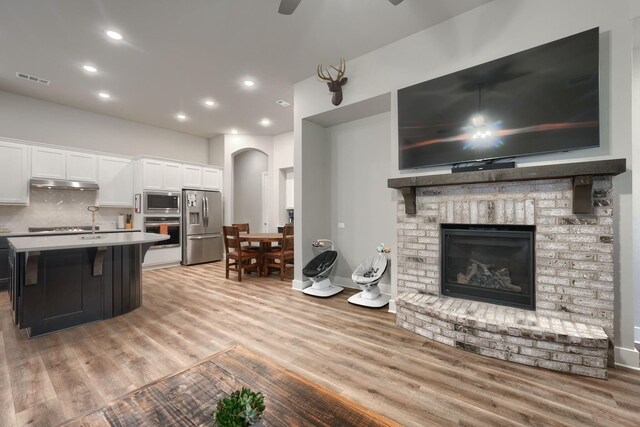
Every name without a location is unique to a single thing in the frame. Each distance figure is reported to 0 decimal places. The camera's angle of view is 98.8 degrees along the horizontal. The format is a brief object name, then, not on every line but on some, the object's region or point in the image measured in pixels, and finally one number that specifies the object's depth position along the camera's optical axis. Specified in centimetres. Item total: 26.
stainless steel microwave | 572
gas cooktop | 480
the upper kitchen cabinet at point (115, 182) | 545
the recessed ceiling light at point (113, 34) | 317
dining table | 473
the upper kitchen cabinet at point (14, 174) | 443
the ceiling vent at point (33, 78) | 412
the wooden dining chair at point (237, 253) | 481
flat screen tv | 223
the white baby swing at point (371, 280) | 354
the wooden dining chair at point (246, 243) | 543
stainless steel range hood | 467
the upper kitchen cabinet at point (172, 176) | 603
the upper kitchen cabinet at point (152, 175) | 569
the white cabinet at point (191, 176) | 636
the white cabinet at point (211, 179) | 673
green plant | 86
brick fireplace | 211
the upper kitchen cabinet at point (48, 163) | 471
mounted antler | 368
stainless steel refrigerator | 627
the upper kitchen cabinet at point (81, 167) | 505
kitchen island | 265
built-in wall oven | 572
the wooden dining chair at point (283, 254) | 480
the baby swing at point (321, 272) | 399
